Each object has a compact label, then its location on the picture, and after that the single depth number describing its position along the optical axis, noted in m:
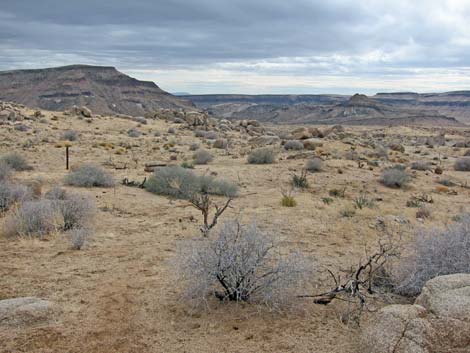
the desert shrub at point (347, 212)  10.57
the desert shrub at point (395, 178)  15.87
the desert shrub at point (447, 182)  17.02
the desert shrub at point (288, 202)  11.53
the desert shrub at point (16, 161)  15.60
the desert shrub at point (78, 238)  7.56
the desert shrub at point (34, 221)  8.14
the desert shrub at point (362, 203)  11.59
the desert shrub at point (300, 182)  14.66
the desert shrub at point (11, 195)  9.78
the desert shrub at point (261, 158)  20.23
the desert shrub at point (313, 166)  18.22
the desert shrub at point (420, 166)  21.02
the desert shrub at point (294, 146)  26.36
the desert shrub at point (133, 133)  32.75
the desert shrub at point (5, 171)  12.86
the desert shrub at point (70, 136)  26.88
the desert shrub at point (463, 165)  21.62
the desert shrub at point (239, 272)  5.42
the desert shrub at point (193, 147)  25.59
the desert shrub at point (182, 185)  12.76
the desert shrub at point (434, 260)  5.58
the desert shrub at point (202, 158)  20.38
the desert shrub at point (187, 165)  18.19
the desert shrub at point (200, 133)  35.76
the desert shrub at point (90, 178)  13.23
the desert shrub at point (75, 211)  8.70
